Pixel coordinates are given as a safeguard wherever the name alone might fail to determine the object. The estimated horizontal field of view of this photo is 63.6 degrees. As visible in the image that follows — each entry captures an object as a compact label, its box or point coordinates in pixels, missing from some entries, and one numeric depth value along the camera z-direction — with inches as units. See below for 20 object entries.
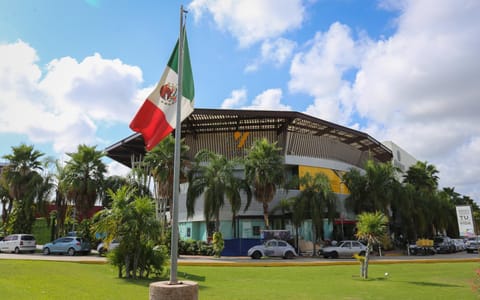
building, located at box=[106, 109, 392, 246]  1576.0
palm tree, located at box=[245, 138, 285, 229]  1318.9
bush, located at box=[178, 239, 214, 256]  1320.3
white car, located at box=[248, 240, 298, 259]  1183.6
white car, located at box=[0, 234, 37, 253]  1288.1
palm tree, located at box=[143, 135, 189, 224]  1293.1
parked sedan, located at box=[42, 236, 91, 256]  1192.8
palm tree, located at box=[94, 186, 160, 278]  613.6
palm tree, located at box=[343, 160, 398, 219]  1528.1
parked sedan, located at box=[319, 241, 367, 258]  1246.1
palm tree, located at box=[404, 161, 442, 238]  1723.7
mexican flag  364.5
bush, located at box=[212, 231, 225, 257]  1205.1
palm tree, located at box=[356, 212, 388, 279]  716.0
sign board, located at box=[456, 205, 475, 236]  829.2
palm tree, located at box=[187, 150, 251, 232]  1296.8
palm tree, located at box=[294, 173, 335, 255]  1343.5
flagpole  284.5
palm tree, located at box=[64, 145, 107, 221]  1359.5
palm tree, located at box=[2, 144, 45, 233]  1469.0
